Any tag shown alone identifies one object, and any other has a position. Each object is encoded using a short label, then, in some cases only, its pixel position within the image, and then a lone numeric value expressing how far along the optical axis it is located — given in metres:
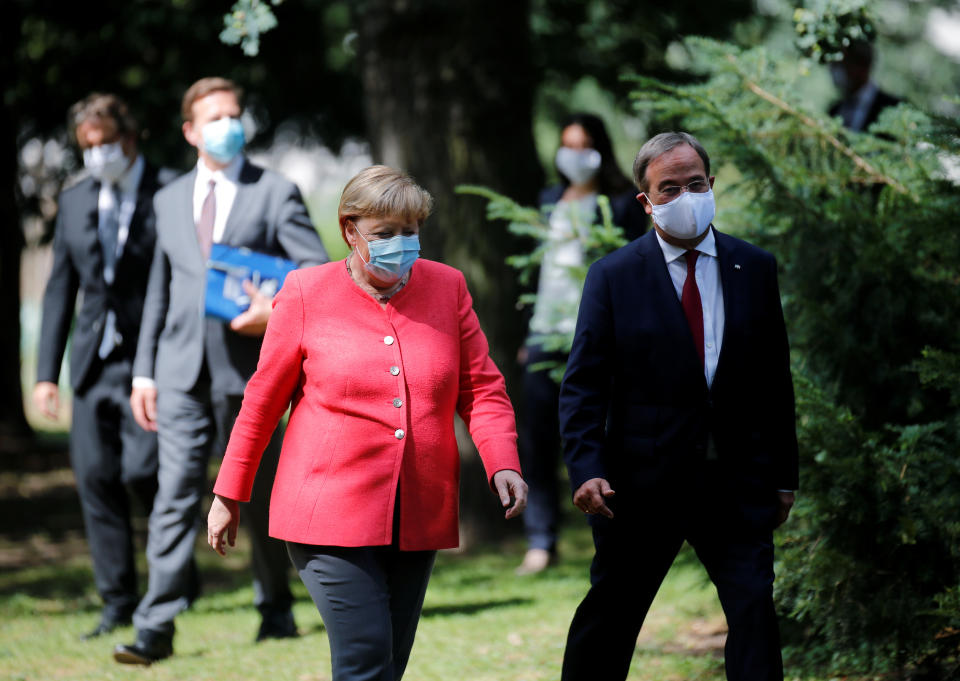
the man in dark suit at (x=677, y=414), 7.61
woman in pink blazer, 7.32
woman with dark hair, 12.97
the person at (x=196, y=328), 11.66
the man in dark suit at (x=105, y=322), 13.16
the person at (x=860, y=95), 14.13
